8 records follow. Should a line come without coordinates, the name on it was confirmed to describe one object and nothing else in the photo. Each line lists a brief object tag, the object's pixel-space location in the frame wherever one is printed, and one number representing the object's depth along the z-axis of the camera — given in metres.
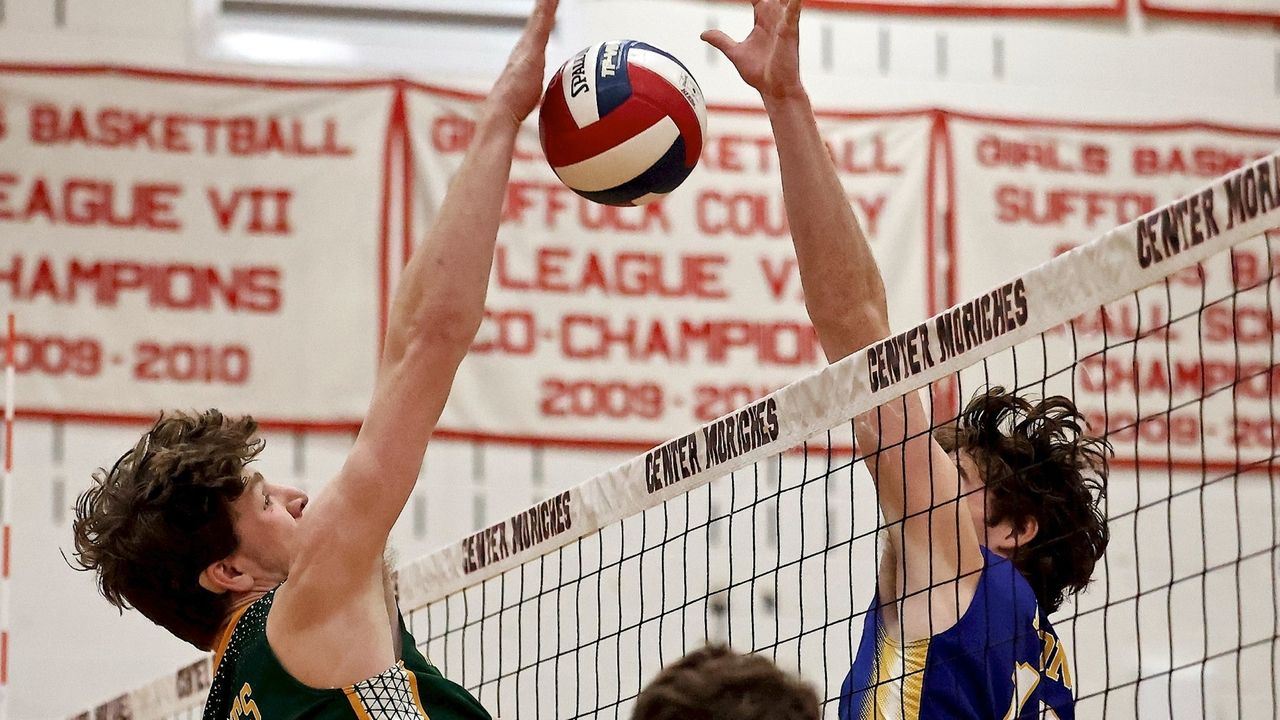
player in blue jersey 6.05
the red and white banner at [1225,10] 20.84
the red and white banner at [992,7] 20.08
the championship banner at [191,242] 17.69
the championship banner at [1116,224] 18.83
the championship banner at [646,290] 18.37
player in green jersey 5.37
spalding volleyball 7.41
